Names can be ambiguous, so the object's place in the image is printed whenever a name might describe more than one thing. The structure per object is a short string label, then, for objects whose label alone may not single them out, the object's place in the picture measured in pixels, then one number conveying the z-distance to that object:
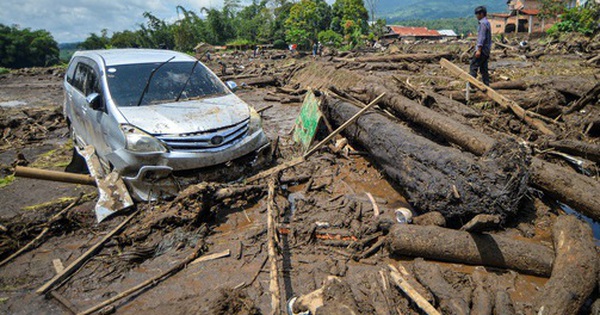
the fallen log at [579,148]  5.01
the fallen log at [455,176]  3.66
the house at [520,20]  47.63
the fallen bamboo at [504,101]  6.51
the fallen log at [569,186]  3.83
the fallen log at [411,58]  16.73
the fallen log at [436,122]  4.89
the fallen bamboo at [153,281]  2.96
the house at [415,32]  58.53
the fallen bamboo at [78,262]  3.24
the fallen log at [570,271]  2.63
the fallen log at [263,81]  16.06
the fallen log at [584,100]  7.15
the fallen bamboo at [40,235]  3.78
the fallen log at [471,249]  3.25
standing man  8.35
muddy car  4.44
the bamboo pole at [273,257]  2.55
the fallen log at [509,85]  8.85
